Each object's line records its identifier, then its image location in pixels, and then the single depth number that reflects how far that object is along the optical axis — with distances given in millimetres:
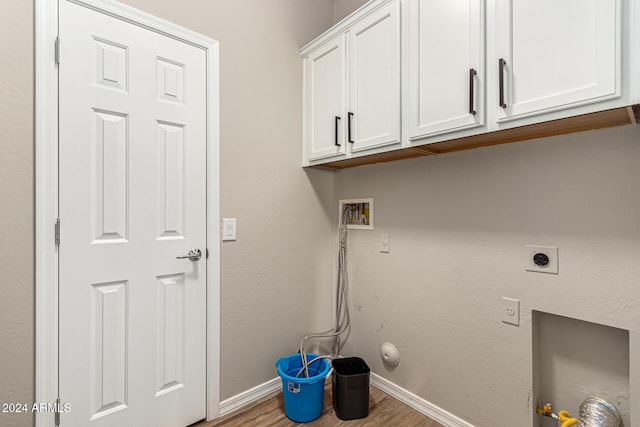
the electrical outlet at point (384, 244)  1989
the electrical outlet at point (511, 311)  1434
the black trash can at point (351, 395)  1726
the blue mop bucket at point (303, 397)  1695
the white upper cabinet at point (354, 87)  1587
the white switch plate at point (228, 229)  1787
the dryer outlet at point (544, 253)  1331
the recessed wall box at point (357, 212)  2102
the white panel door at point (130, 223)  1337
